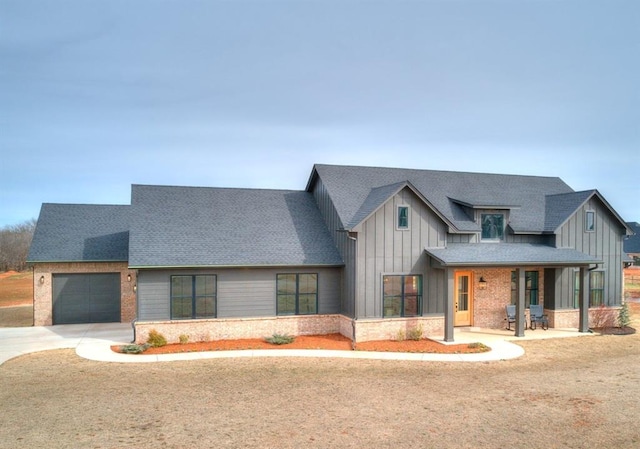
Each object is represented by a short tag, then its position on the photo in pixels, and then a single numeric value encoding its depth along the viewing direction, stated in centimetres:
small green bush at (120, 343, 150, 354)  1722
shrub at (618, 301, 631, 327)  2311
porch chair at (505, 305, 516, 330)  2193
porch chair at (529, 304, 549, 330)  2223
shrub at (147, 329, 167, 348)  1828
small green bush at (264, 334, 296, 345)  1869
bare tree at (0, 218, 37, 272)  6550
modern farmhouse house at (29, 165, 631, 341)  1933
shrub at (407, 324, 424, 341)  1962
